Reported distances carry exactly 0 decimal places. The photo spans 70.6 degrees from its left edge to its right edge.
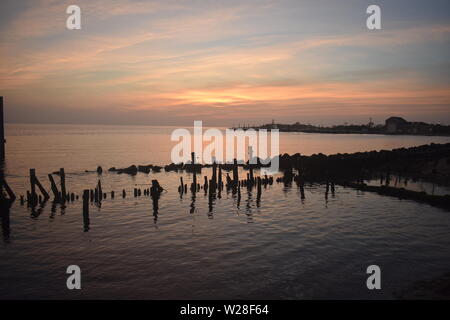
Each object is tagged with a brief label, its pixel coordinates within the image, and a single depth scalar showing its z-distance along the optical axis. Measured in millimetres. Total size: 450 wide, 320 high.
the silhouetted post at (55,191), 27359
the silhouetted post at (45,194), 27334
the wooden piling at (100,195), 28191
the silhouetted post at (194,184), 31689
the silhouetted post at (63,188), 27067
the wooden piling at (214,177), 30014
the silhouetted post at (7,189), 22806
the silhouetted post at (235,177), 34594
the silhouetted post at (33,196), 26188
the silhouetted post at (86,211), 20781
